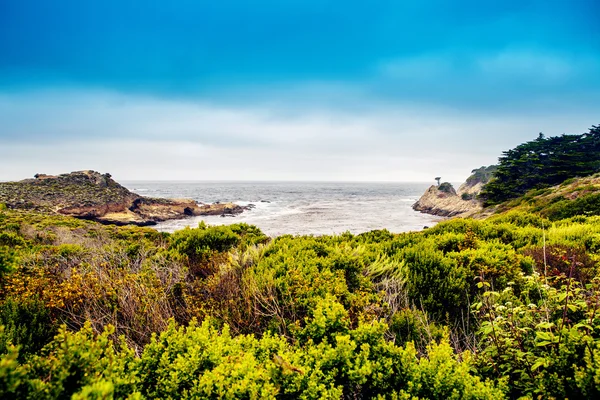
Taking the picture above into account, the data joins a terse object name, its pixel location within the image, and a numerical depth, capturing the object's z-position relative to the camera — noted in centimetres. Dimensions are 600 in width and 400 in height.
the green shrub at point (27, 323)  370
